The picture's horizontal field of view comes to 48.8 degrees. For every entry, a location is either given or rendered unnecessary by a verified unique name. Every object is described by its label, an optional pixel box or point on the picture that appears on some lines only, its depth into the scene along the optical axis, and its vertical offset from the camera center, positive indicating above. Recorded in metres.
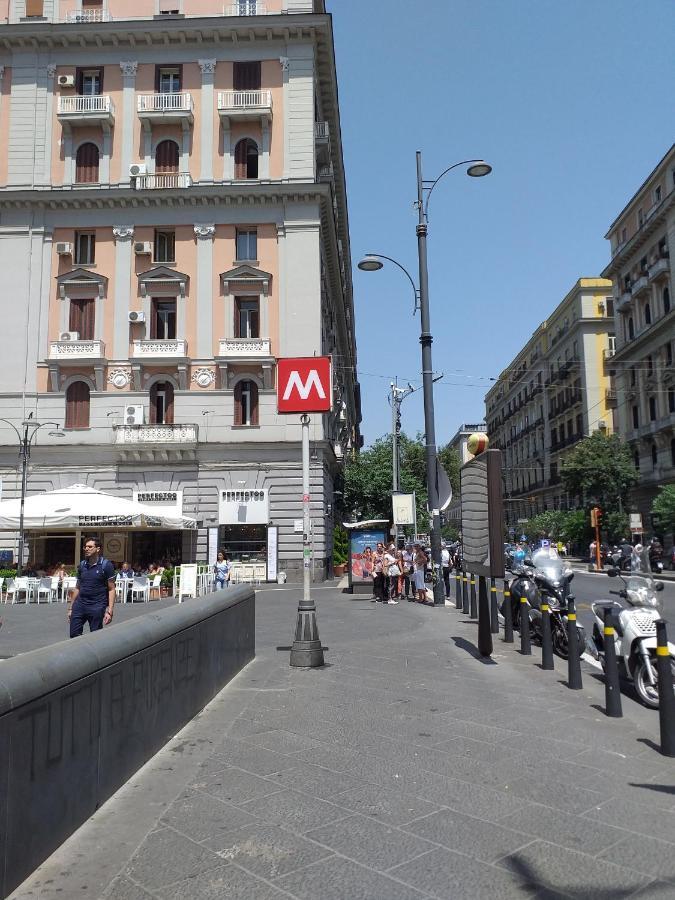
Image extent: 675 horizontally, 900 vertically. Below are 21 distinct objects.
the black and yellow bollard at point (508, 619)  11.80 -1.31
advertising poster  23.27 -0.37
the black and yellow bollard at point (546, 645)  9.12 -1.33
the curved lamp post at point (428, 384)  18.98 +3.95
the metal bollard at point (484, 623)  9.84 -1.12
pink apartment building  29.45 +11.78
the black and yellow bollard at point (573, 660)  7.91 -1.34
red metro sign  9.97 +2.09
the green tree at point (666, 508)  34.22 +1.22
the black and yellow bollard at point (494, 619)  12.76 -1.45
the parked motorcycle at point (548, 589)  10.52 -0.80
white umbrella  20.31 +0.92
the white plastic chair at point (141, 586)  21.52 -1.20
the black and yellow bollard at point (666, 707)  5.57 -1.30
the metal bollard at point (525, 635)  10.40 -1.36
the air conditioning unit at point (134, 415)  29.31 +5.06
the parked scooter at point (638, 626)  7.43 -0.97
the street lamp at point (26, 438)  22.49 +3.92
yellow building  63.31 +13.86
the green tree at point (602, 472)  46.72 +4.02
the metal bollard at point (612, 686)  6.79 -1.37
